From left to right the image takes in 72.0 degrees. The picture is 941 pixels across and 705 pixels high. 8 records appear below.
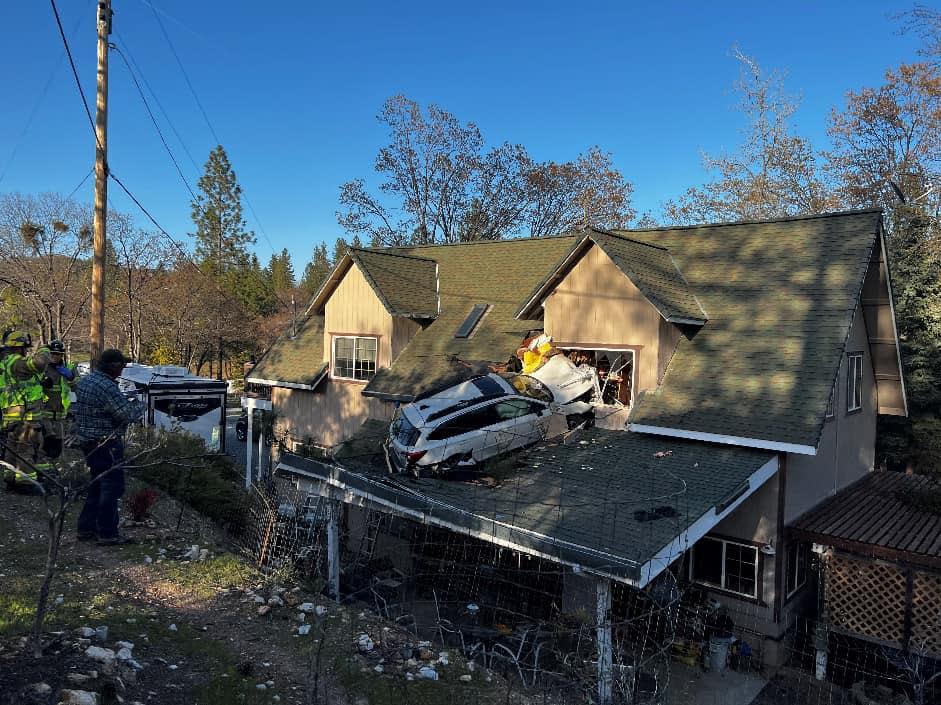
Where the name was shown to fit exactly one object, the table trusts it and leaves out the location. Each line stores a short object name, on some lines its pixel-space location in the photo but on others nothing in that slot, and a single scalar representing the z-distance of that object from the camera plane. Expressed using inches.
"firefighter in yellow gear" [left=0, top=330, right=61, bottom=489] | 398.6
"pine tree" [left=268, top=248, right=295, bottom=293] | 3236.7
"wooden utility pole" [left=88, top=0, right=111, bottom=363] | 558.6
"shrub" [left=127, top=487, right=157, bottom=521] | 394.3
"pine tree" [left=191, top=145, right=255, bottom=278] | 2321.6
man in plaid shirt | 321.4
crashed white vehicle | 434.0
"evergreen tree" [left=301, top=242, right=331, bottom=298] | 3514.8
